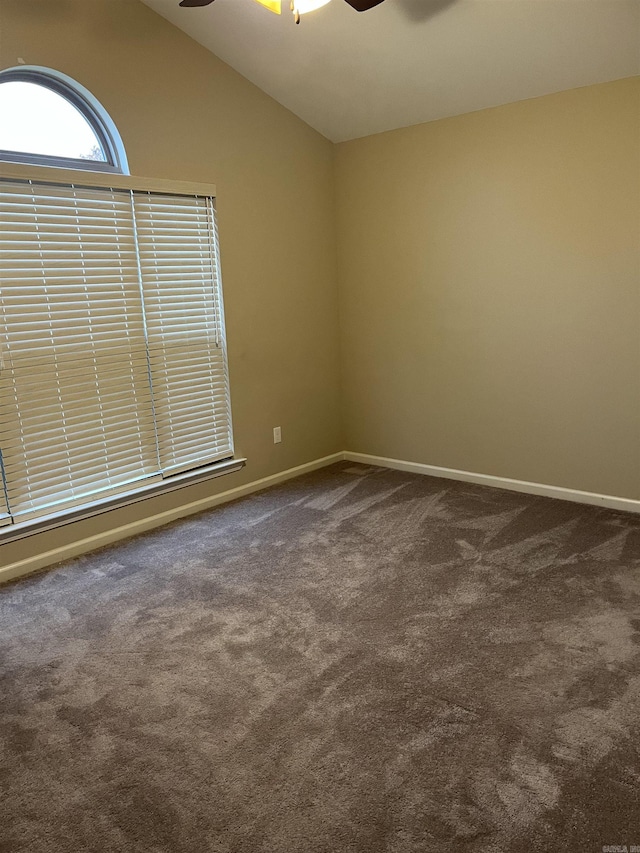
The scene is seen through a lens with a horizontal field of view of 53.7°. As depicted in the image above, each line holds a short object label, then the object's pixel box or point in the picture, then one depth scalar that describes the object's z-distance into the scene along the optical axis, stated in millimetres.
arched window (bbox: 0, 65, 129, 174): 3115
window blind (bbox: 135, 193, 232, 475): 3688
